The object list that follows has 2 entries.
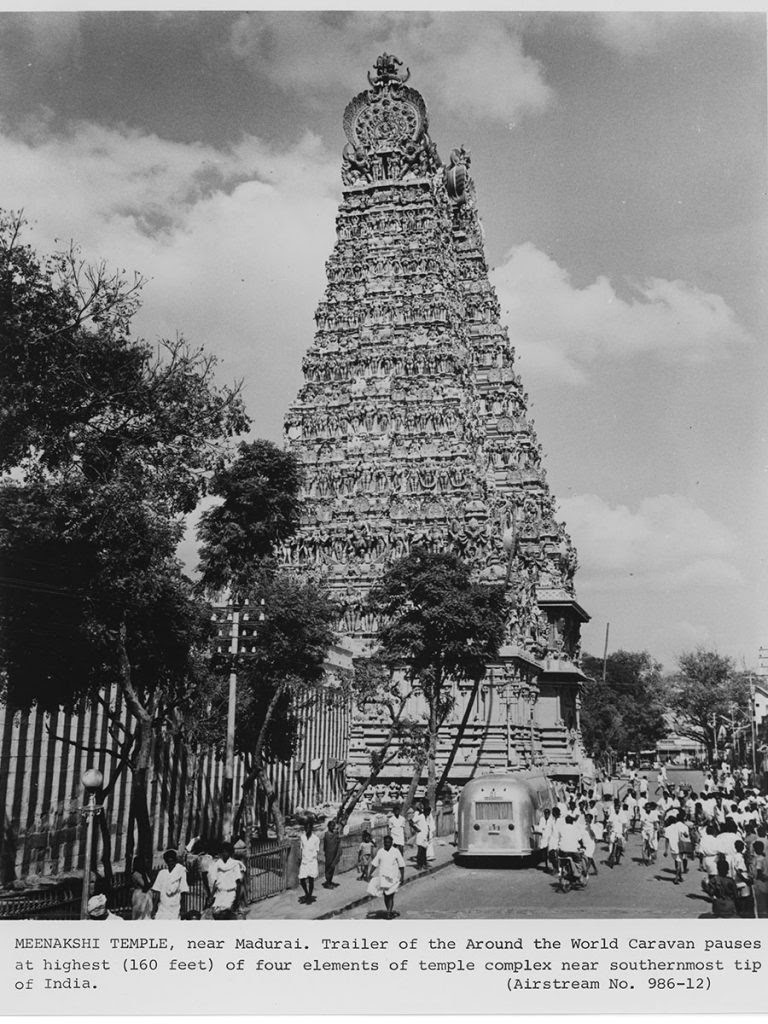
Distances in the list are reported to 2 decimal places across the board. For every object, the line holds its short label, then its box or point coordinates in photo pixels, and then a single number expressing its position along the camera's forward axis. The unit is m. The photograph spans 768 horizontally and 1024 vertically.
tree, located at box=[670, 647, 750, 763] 79.75
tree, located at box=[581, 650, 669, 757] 89.69
